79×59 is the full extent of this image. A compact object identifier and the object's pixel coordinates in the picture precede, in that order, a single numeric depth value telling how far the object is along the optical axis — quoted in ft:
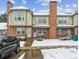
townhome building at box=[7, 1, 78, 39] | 38.82
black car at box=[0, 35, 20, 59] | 12.30
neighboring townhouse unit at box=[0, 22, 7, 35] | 45.26
